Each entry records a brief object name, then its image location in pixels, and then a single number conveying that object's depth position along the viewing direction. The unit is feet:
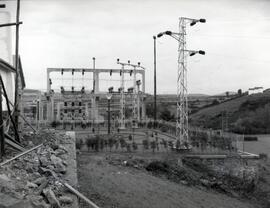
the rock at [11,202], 14.10
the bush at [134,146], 58.89
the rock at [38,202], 16.99
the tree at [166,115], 149.89
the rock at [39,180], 20.79
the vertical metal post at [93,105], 121.34
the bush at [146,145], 59.21
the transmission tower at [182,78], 60.34
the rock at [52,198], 18.52
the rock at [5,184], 16.94
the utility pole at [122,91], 104.37
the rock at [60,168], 25.83
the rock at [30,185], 19.60
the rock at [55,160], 26.98
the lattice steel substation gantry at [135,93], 110.13
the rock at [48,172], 23.72
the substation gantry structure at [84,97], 121.19
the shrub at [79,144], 57.21
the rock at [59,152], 32.22
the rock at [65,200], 19.71
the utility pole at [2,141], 25.55
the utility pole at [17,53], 32.83
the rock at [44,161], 25.75
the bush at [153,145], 58.84
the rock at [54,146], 34.56
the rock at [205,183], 43.35
